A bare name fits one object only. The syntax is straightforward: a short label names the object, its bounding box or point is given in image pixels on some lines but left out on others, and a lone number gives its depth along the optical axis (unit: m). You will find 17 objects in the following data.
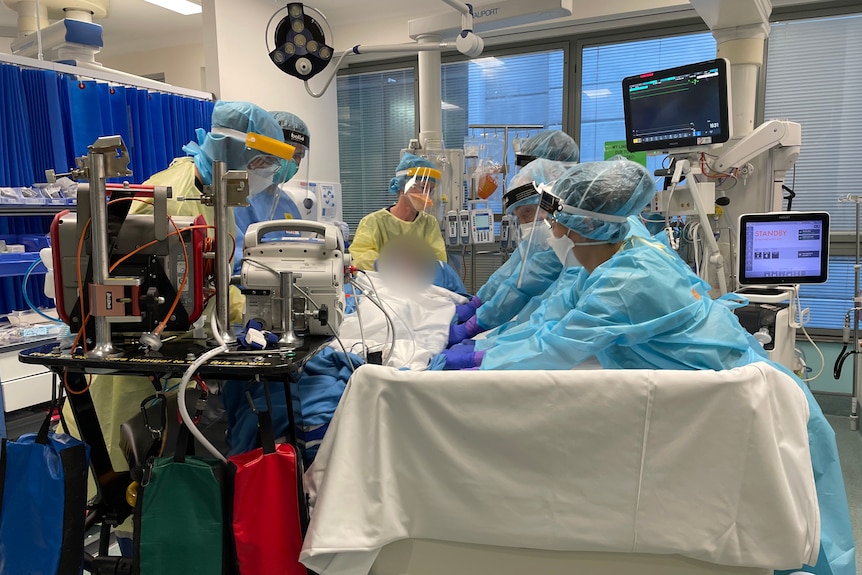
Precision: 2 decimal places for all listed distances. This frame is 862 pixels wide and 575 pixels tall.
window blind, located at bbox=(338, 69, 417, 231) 5.89
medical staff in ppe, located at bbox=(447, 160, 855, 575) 1.53
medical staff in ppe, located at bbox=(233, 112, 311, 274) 2.07
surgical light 2.47
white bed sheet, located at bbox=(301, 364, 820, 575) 1.23
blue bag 1.29
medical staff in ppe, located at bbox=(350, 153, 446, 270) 3.12
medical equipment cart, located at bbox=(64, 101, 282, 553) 1.76
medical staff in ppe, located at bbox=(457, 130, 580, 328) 3.39
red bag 1.25
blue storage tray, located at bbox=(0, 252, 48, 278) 2.80
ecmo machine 1.48
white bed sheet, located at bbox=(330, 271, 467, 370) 2.04
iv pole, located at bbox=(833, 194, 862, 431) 3.28
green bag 1.25
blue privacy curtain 3.04
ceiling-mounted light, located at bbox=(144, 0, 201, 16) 4.91
